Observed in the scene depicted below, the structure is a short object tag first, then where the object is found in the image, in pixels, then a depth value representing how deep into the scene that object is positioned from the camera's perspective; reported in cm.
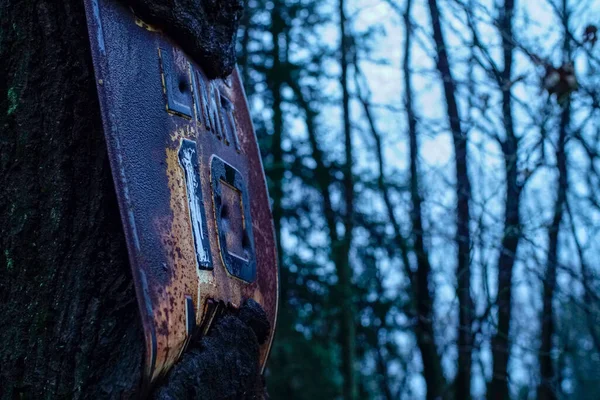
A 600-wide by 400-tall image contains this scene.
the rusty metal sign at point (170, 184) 116
